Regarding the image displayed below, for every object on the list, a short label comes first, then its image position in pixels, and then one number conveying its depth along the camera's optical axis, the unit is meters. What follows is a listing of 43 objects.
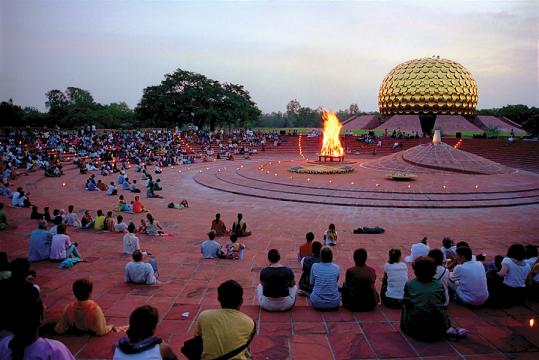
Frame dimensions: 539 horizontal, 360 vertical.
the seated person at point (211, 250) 8.89
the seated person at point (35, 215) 12.27
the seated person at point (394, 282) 5.51
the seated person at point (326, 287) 5.32
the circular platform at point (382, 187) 17.09
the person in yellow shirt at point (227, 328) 3.25
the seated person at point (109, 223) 11.88
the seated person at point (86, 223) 12.18
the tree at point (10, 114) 49.60
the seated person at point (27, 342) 3.00
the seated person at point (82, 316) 4.37
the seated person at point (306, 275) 6.16
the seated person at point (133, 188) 20.11
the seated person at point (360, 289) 5.32
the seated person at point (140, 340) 3.01
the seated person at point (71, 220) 12.32
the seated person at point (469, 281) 5.39
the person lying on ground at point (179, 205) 16.25
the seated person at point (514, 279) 5.53
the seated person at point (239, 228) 11.47
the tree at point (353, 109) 131.80
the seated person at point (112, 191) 19.19
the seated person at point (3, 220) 11.14
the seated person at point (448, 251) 7.96
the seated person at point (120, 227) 11.81
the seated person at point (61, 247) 8.20
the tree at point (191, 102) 54.81
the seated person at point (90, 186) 20.27
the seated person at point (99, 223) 11.97
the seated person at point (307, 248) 7.80
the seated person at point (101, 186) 20.59
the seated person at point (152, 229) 11.54
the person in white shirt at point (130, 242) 8.95
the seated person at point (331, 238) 10.39
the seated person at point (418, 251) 8.14
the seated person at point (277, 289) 5.16
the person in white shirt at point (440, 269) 5.39
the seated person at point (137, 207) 15.27
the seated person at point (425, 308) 4.35
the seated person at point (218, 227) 11.69
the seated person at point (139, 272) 6.69
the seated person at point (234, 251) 9.04
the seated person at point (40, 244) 8.24
